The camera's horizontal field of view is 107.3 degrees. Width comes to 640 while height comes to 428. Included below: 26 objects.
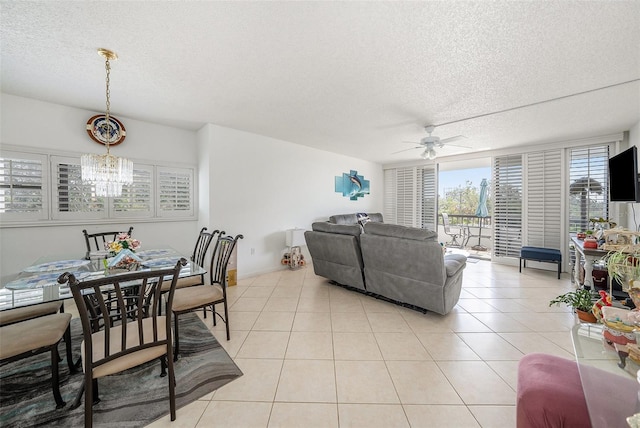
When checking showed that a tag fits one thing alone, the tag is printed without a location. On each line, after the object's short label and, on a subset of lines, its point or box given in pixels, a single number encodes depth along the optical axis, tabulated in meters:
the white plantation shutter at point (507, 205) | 5.04
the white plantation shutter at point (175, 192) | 3.80
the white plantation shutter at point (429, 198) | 6.49
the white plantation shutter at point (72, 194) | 3.03
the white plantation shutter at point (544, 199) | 4.57
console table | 2.80
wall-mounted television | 2.59
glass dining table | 1.50
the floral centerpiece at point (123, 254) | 2.02
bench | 4.21
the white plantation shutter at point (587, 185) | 4.14
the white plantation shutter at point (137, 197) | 3.46
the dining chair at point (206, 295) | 2.08
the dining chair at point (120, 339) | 1.25
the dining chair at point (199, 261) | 2.64
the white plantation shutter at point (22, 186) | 2.74
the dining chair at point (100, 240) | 3.01
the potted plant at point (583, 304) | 1.57
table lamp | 4.60
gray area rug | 1.48
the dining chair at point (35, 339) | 1.40
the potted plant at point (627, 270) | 1.05
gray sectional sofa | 2.63
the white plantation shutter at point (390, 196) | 7.30
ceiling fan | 3.69
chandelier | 2.36
